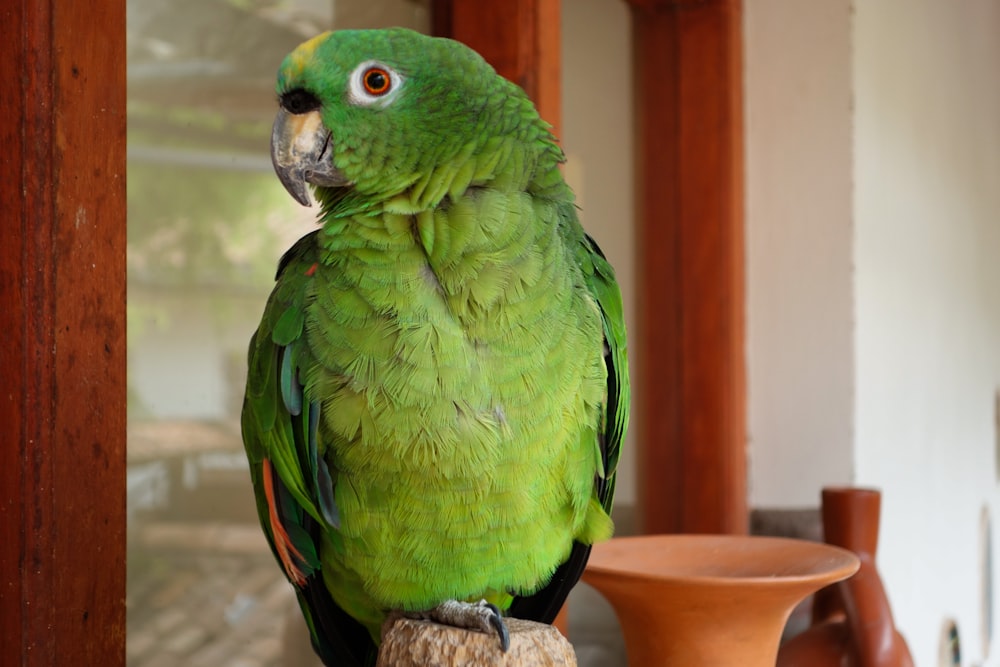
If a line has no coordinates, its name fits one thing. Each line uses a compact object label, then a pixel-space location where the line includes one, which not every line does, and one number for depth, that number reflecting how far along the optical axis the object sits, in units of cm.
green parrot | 80
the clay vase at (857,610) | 154
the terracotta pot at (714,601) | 112
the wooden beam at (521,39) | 133
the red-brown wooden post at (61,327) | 76
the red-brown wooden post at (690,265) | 199
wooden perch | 78
